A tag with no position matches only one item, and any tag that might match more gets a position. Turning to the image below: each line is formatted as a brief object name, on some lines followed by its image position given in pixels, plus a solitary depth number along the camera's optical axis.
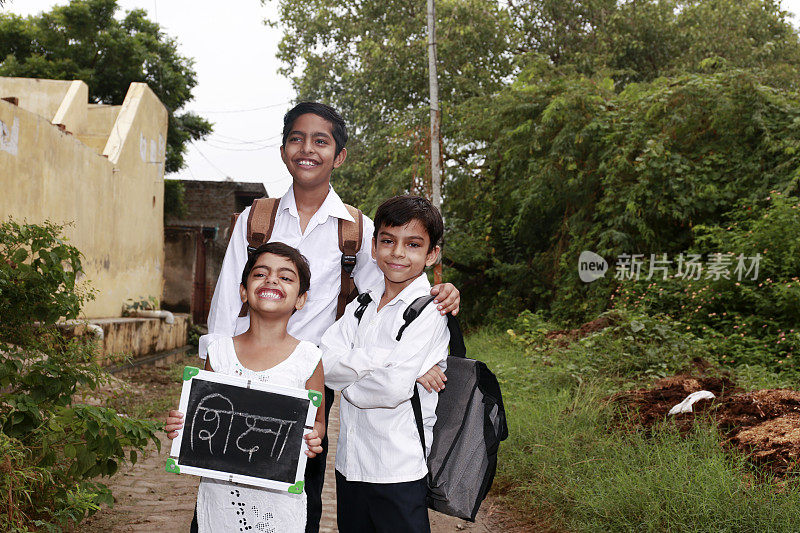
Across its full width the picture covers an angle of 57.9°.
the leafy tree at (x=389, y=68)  18.09
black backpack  2.71
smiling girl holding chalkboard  2.53
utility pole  15.07
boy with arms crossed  2.57
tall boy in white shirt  2.92
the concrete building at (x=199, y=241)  18.97
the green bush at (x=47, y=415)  3.47
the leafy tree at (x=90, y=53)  18.94
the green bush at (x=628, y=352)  7.37
